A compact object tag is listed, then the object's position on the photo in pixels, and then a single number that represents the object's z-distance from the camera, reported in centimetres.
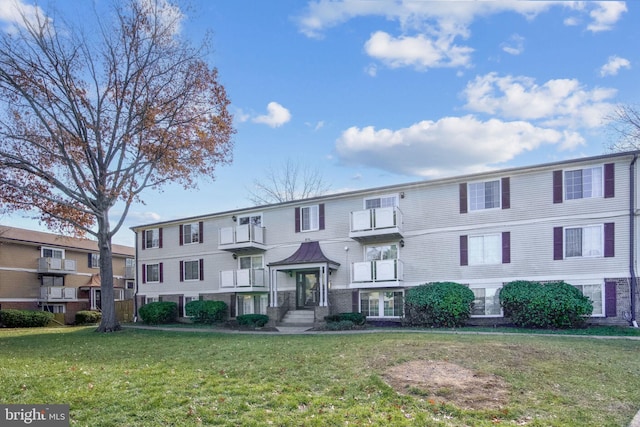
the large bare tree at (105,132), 1850
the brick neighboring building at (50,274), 3133
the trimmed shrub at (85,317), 3155
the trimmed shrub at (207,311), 2325
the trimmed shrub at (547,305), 1548
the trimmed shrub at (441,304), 1738
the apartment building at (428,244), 1642
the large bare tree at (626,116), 2369
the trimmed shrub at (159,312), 2484
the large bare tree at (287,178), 3962
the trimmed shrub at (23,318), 2728
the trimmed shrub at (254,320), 2046
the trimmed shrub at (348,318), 1912
